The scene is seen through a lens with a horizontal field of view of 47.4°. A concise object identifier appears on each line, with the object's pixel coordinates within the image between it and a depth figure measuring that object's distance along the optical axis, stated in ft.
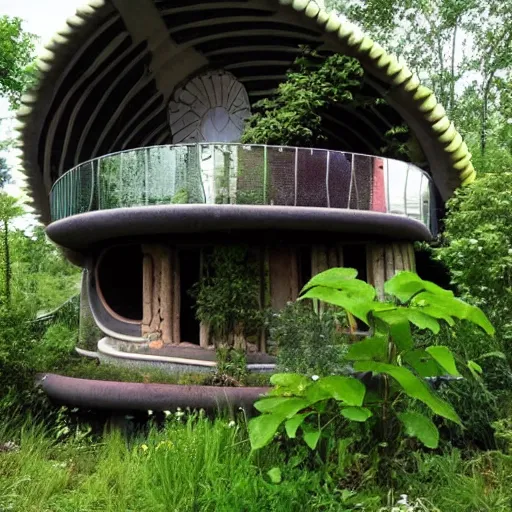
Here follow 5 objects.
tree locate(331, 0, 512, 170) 72.02
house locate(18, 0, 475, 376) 31.01
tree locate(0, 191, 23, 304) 50.67
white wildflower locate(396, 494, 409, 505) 15.11
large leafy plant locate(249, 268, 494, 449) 14.03
